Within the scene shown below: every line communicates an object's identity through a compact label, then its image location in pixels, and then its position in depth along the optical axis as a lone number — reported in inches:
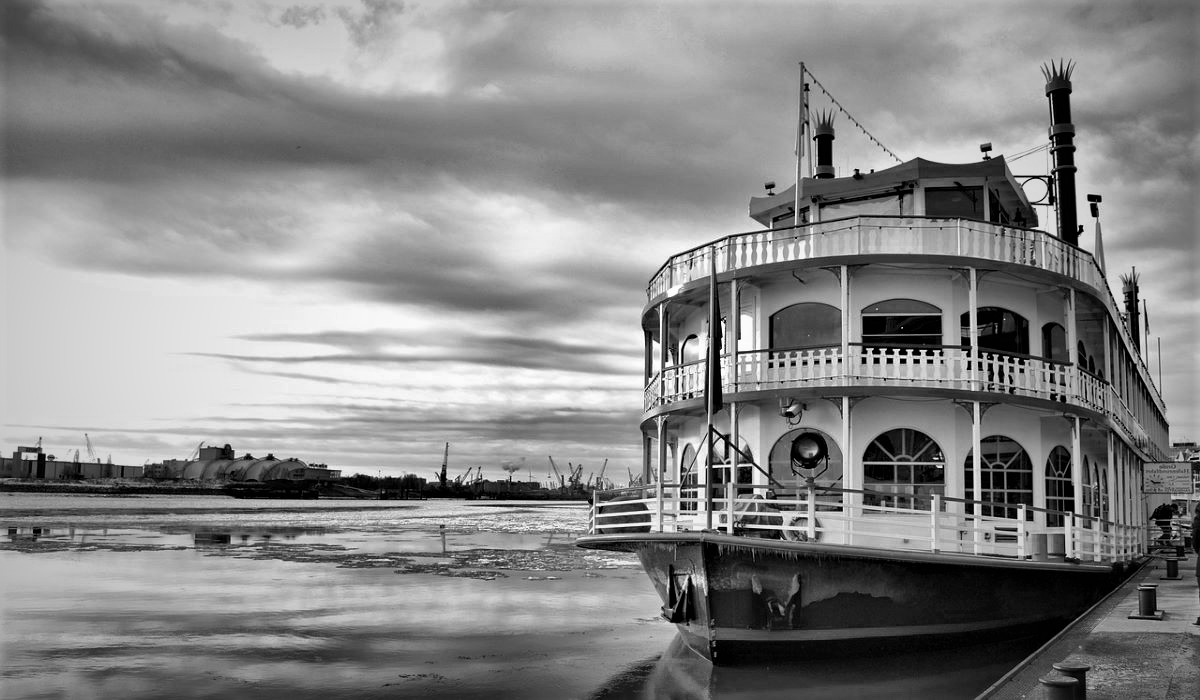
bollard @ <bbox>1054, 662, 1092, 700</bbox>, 301.4
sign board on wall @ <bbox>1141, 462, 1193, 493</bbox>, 864.4
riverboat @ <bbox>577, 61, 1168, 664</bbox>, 522.9
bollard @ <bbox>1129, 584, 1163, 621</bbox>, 523.8
